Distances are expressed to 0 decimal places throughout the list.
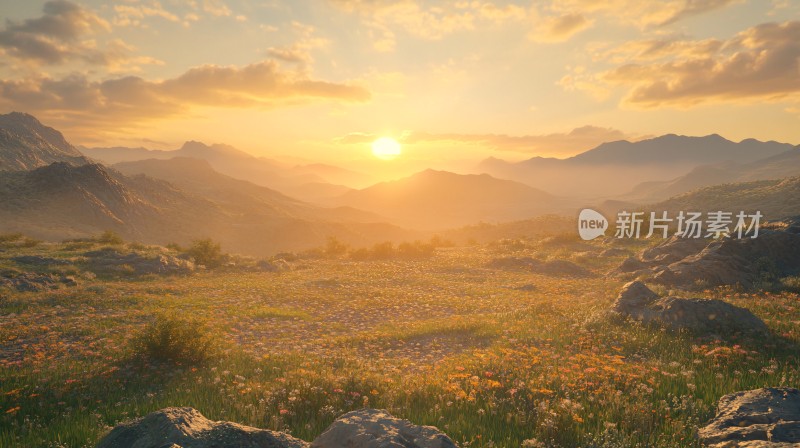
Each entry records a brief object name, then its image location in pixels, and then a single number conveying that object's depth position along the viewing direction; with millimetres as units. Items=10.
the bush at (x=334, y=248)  48594
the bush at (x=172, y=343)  10484
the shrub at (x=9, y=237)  39109
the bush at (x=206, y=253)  35531
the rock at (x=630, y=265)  29484
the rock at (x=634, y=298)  14782
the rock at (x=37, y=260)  26808
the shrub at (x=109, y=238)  42906
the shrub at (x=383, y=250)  45625
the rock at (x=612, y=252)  40806
